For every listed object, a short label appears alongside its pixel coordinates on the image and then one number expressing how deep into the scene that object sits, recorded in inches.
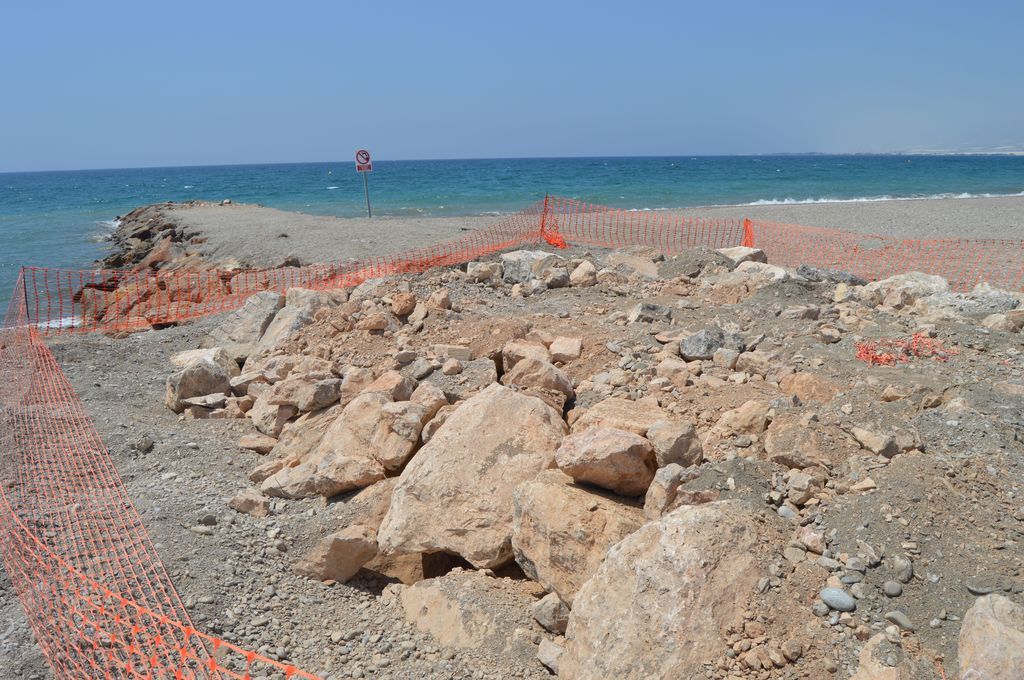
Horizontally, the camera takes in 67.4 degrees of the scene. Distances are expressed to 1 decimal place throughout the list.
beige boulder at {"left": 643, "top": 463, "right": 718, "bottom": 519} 158.2
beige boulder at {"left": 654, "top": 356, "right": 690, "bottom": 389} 210.5
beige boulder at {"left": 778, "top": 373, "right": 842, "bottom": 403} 192.9
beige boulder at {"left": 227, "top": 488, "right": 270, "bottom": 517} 201.8
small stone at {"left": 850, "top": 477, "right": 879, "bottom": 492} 149.6
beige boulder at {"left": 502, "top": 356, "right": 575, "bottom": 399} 221.8
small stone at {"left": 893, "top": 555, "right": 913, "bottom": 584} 131.9
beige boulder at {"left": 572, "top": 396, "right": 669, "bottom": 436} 180.4
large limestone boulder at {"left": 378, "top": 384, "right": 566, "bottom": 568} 176.2
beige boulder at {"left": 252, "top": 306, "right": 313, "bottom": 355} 315.3
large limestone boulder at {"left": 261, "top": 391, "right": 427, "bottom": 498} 203.9
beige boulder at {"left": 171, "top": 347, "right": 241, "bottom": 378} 308.8
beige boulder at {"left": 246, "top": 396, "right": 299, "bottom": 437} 252.8
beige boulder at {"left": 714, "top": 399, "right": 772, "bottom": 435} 179.8
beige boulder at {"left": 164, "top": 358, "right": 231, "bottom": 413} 283.0
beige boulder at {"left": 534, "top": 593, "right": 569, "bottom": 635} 153.7
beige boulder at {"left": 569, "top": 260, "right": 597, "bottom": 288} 330.3
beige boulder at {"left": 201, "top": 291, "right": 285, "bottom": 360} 339.0
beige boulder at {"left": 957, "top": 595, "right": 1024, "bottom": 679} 107.4
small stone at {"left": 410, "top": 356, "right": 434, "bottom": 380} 251.3
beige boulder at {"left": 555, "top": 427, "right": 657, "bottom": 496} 164.6
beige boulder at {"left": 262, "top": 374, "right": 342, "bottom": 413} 250.3
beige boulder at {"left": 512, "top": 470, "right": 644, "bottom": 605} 155.8
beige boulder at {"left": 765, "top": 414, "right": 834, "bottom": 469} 160.2
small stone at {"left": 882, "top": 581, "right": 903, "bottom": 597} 129.9
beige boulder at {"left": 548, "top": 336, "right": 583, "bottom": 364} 244.2
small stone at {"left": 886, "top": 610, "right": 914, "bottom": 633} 124.3
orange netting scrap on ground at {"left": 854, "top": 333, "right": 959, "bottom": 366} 207.9
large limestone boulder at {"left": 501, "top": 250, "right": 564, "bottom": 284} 349.7
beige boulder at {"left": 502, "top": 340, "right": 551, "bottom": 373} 240.7
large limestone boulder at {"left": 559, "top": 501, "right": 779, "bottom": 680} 128.3
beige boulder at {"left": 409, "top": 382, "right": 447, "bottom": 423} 217.6
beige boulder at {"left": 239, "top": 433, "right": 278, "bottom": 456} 245.1
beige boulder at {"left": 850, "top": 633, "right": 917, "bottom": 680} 115.3
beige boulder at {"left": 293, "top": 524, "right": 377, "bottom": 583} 180.4
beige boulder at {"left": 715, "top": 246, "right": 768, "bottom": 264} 369.9
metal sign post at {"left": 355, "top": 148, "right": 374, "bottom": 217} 697.6
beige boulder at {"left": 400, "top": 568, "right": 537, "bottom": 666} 152.3
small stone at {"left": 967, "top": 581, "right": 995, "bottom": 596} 125.9
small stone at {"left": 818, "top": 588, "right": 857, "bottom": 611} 128.7
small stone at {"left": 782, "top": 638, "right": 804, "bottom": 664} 123.0
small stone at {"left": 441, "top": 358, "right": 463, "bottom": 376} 248.5
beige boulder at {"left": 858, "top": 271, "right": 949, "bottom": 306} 267.3
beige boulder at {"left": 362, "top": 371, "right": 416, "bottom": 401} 231.0
